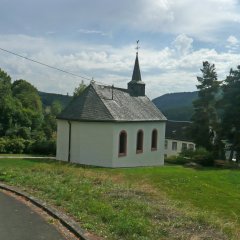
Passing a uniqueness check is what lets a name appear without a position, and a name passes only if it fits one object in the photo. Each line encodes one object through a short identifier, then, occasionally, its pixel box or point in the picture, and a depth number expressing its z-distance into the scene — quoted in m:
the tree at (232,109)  31.12
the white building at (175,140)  52.05
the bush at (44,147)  28.12
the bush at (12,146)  27.32
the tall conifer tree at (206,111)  33.96
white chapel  22.01
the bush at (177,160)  28.85
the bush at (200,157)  29.07
